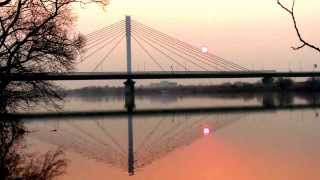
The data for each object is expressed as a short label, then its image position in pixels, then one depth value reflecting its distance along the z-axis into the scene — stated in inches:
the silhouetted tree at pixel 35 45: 667.5
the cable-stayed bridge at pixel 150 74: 2337.9
